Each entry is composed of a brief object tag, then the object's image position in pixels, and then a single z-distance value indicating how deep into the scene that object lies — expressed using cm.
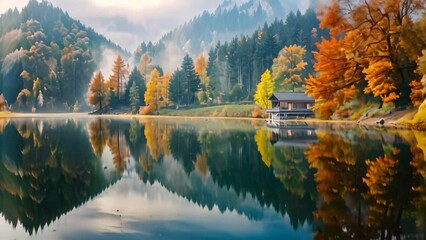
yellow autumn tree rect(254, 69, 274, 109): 7994
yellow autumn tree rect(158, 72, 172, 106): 10279
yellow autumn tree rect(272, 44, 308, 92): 8162
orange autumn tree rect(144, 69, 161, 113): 9906
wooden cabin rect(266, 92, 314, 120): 6584
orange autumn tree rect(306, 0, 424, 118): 3828
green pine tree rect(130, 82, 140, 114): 10325
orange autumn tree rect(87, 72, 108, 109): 11040
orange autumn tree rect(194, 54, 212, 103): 10175
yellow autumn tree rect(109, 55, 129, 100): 11098
